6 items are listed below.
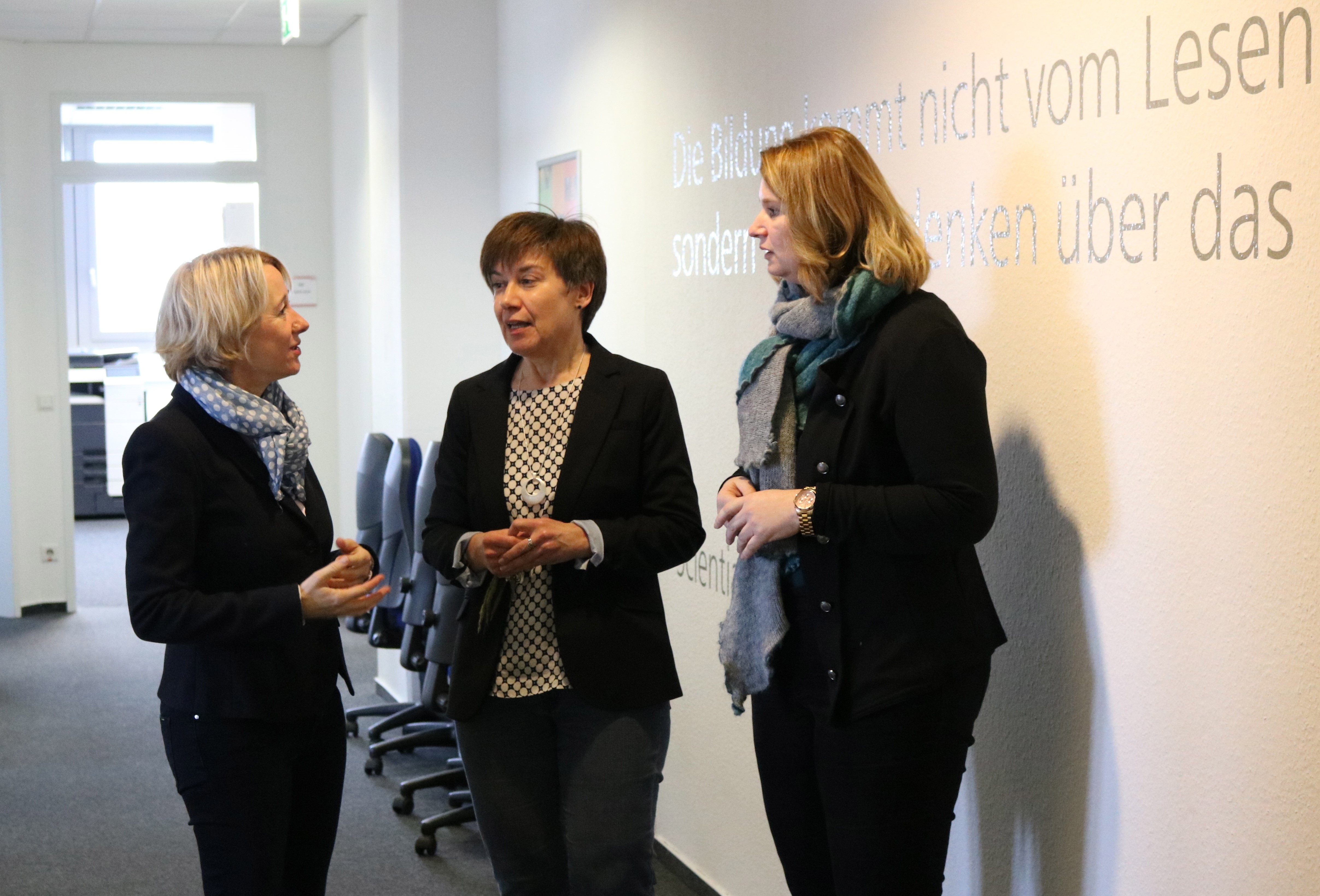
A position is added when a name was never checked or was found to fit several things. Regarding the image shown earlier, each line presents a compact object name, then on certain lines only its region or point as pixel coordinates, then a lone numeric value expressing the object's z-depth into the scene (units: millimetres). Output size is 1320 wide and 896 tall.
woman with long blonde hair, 1805
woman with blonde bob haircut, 1956
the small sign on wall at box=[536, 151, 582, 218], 4234
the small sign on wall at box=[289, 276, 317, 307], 7758
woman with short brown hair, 2088
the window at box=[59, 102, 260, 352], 11945
